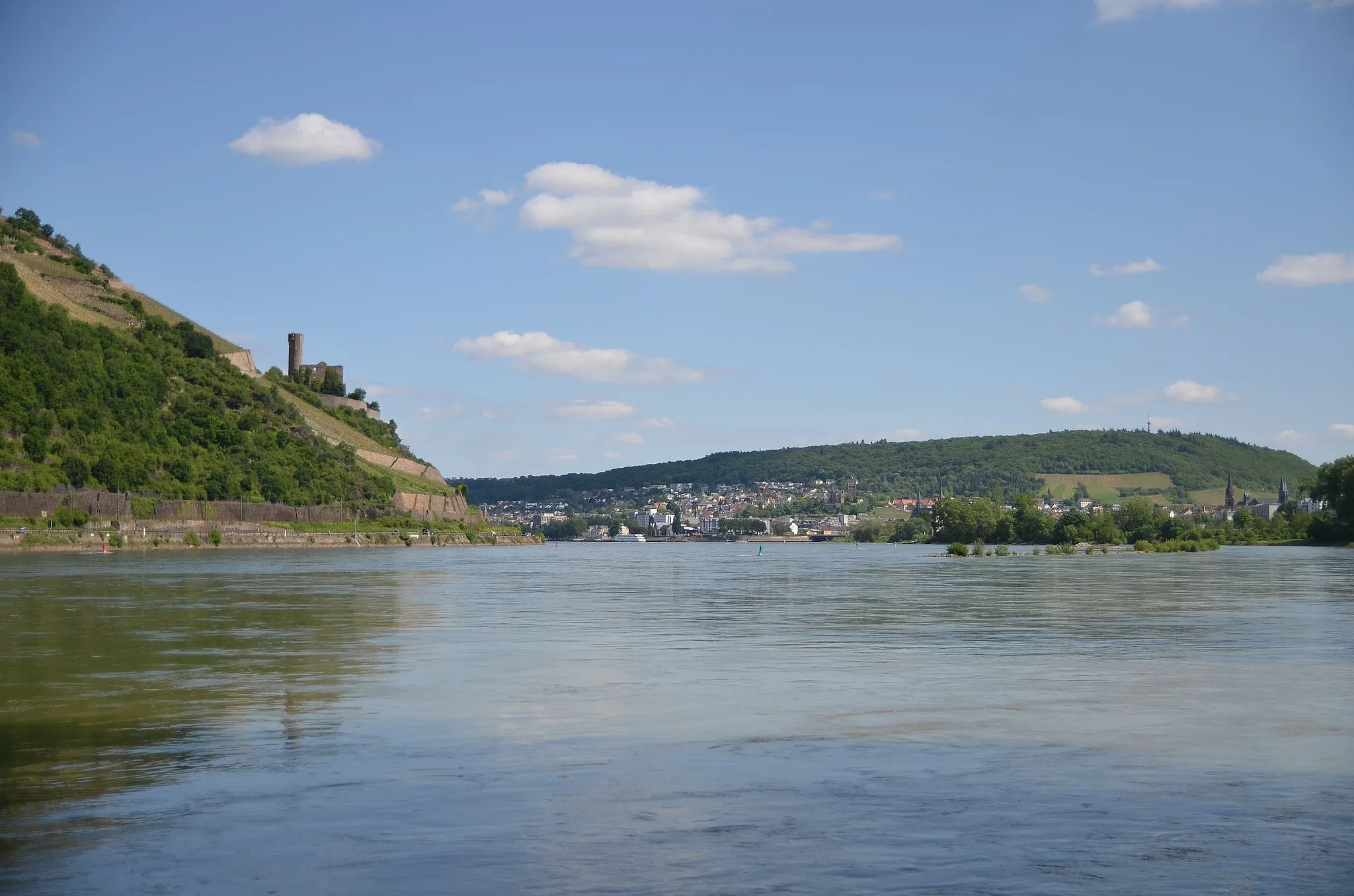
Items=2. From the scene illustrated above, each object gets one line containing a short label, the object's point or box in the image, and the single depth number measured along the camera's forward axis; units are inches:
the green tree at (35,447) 4013.3
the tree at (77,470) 4010.8
